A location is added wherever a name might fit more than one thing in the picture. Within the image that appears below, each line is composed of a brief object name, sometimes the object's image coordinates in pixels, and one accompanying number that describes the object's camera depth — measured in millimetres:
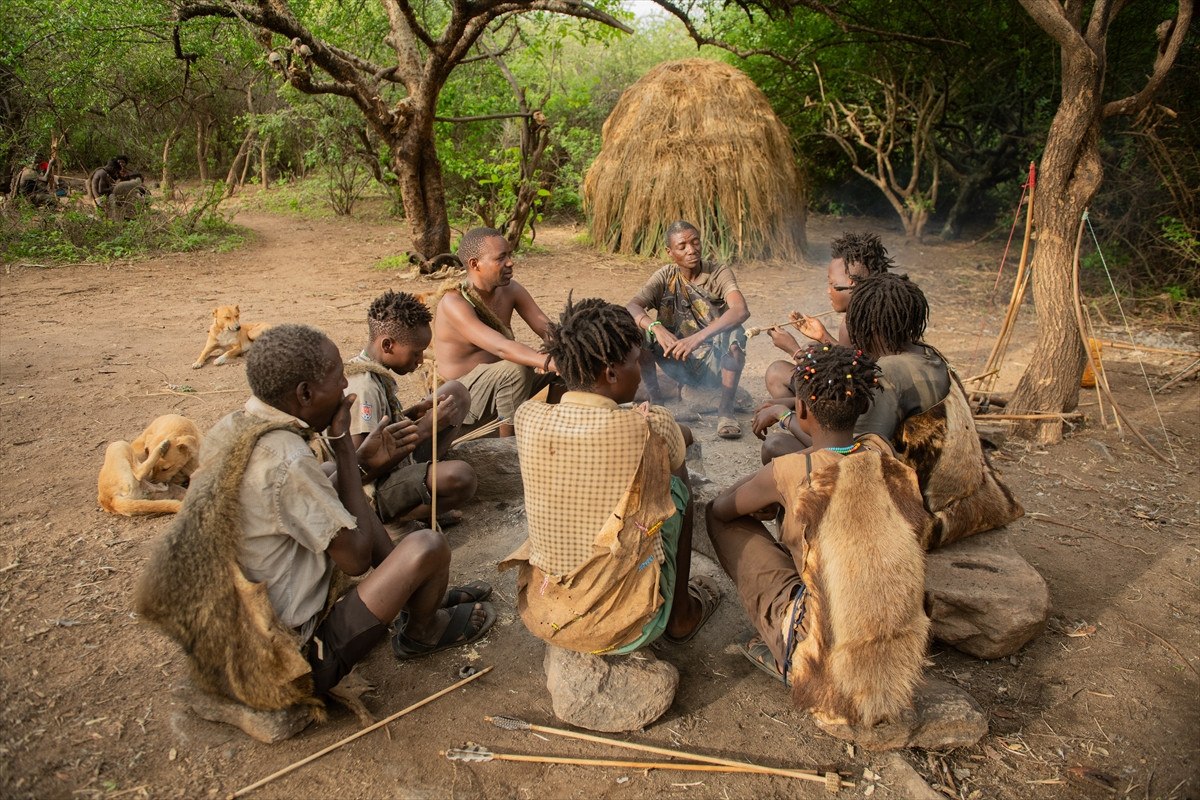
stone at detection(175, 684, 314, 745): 2381
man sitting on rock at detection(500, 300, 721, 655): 2311
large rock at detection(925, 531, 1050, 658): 2777
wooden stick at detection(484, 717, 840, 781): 2332
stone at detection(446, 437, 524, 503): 4062
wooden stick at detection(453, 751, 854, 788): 2355
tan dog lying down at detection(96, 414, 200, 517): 3854
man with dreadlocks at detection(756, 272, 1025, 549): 3002
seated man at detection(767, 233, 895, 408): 4184
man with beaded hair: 2199
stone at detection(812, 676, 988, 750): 2348
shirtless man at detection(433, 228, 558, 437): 4250
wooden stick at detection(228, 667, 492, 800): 2260
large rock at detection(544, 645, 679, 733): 2486
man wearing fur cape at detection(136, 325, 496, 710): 2170
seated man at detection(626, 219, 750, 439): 5184
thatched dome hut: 10266
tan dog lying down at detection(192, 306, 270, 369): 6387
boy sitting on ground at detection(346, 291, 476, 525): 3291
